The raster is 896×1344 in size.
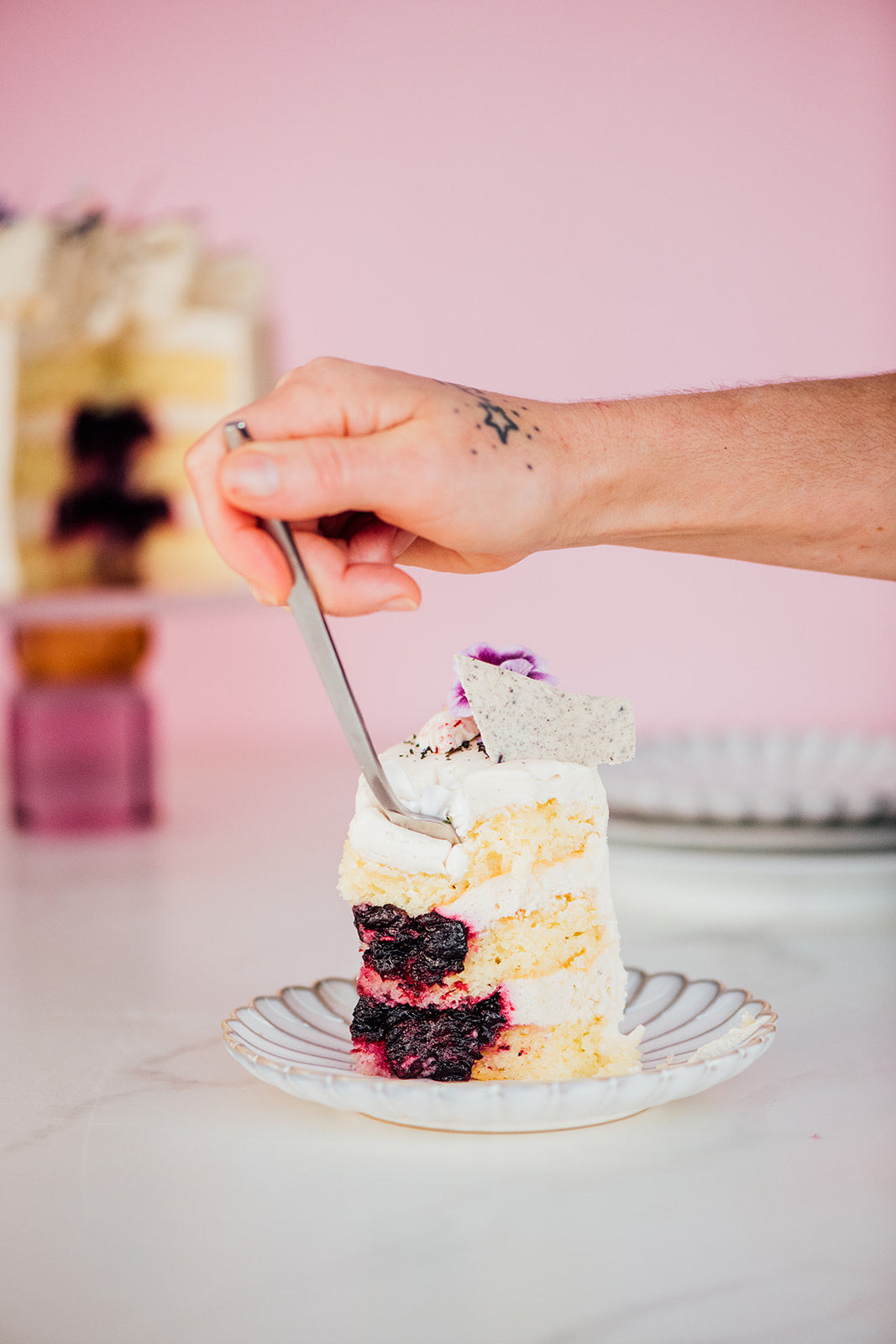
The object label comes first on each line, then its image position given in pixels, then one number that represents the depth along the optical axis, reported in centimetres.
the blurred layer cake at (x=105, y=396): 163
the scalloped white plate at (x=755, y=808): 126
